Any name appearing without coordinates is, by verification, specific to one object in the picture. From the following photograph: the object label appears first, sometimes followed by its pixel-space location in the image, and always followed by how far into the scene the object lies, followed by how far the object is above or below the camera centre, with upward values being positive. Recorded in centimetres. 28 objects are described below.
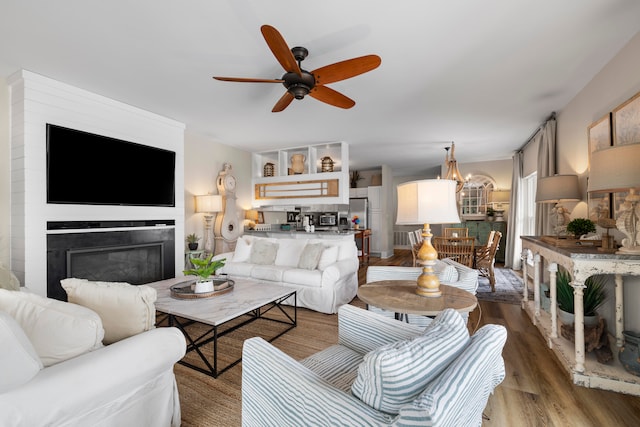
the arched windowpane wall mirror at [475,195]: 712 +43
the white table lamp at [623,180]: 171 +20
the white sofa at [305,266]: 338 -70
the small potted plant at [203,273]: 250 -52
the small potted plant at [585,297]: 226 -71
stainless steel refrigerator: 786 +8
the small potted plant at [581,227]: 241 -13
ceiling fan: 185 +105
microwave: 770 -19
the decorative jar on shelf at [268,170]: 618 +94
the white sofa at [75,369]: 97 -62
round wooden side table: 155 -52
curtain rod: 389 +132
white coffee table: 208 -73
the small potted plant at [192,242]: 470 -47
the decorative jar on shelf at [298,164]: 573 +99
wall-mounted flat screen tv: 308 +53
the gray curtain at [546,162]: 374 +68
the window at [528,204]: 546 +16
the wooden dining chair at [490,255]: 430 -66
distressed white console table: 186 -80
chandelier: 493 +69
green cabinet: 652 -40
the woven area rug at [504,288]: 391 -117
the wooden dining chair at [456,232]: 550 -38
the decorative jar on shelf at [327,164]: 555 +95
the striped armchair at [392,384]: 75 -52
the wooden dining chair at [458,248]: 428 -55
